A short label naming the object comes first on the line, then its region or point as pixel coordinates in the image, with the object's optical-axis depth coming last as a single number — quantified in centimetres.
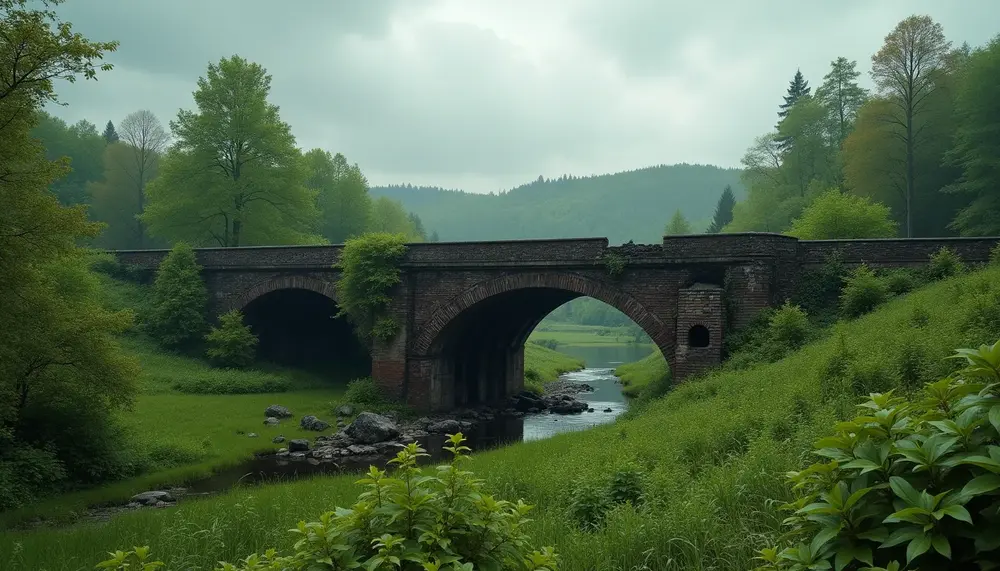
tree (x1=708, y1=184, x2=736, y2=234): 8208
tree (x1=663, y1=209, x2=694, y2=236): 7551
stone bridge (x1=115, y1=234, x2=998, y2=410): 2130
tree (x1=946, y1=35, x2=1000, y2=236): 2903
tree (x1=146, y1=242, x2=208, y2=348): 3102
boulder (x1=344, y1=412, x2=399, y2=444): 2238
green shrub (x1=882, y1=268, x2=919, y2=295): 2005
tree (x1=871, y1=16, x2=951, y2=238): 3350
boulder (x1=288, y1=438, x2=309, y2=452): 2094
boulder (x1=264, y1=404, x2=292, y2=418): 2425
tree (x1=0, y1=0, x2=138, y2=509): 1188
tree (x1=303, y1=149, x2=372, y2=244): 5578
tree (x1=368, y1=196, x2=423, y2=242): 7065
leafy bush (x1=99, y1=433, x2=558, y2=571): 357
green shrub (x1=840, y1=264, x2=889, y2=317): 1988
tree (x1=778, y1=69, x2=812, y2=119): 5862
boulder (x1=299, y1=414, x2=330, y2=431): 2338
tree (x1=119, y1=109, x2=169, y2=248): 5550
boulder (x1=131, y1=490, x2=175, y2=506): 1519
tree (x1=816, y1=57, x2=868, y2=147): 4366
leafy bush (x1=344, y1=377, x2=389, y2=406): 2628
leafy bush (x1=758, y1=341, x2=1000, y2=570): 283
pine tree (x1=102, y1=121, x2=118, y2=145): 7369
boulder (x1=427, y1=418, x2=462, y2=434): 2453
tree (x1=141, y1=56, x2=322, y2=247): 3794
